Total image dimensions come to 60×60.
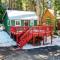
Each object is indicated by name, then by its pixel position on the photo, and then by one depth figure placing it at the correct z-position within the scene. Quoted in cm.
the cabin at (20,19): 1057
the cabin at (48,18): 1213
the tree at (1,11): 1589
